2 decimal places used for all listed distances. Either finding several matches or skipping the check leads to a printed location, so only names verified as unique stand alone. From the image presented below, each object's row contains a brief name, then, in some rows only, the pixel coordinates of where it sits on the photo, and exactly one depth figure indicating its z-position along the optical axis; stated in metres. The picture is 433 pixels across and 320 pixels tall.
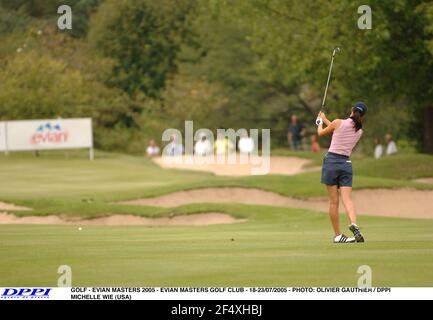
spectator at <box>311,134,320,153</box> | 68.41
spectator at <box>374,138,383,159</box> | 64.96
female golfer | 20.39
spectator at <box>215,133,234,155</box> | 64.12
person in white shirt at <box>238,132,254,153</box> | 71.50
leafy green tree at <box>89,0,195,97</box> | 85.19
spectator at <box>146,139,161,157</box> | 69.38
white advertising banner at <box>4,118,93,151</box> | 59.09
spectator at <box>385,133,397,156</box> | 62.71
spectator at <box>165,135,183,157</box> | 67.50
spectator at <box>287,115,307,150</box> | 66.88
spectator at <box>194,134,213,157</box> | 65.25
